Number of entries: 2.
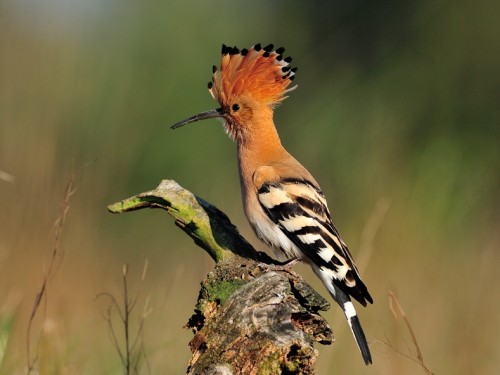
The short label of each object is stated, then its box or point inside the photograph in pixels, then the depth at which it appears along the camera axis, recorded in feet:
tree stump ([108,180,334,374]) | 19.69
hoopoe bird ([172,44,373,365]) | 20.35
